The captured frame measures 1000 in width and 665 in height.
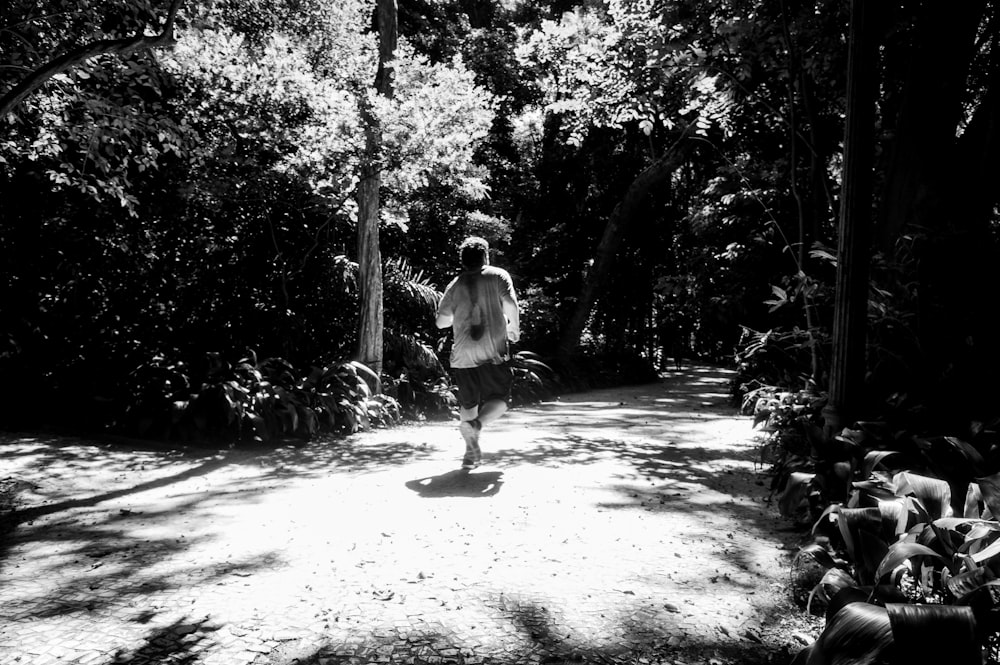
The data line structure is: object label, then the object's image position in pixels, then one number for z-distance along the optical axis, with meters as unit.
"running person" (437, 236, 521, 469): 6.81
